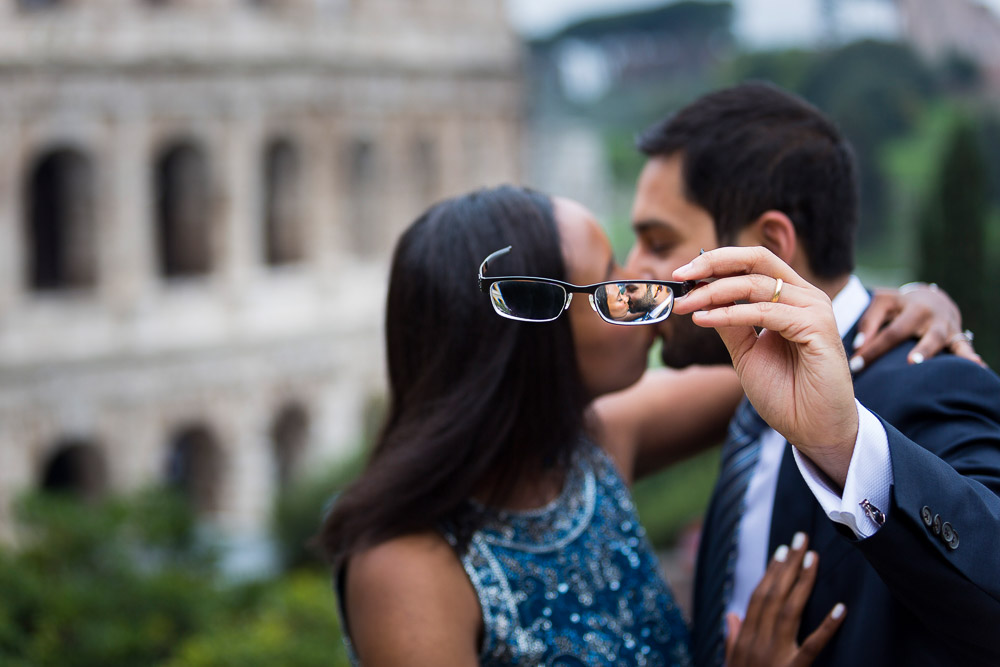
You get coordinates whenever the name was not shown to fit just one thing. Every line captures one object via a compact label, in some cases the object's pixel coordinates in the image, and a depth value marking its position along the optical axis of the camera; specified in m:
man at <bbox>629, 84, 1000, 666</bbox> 1.69
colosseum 16.25
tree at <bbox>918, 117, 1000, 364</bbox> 11.64
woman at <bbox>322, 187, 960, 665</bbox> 2.28
